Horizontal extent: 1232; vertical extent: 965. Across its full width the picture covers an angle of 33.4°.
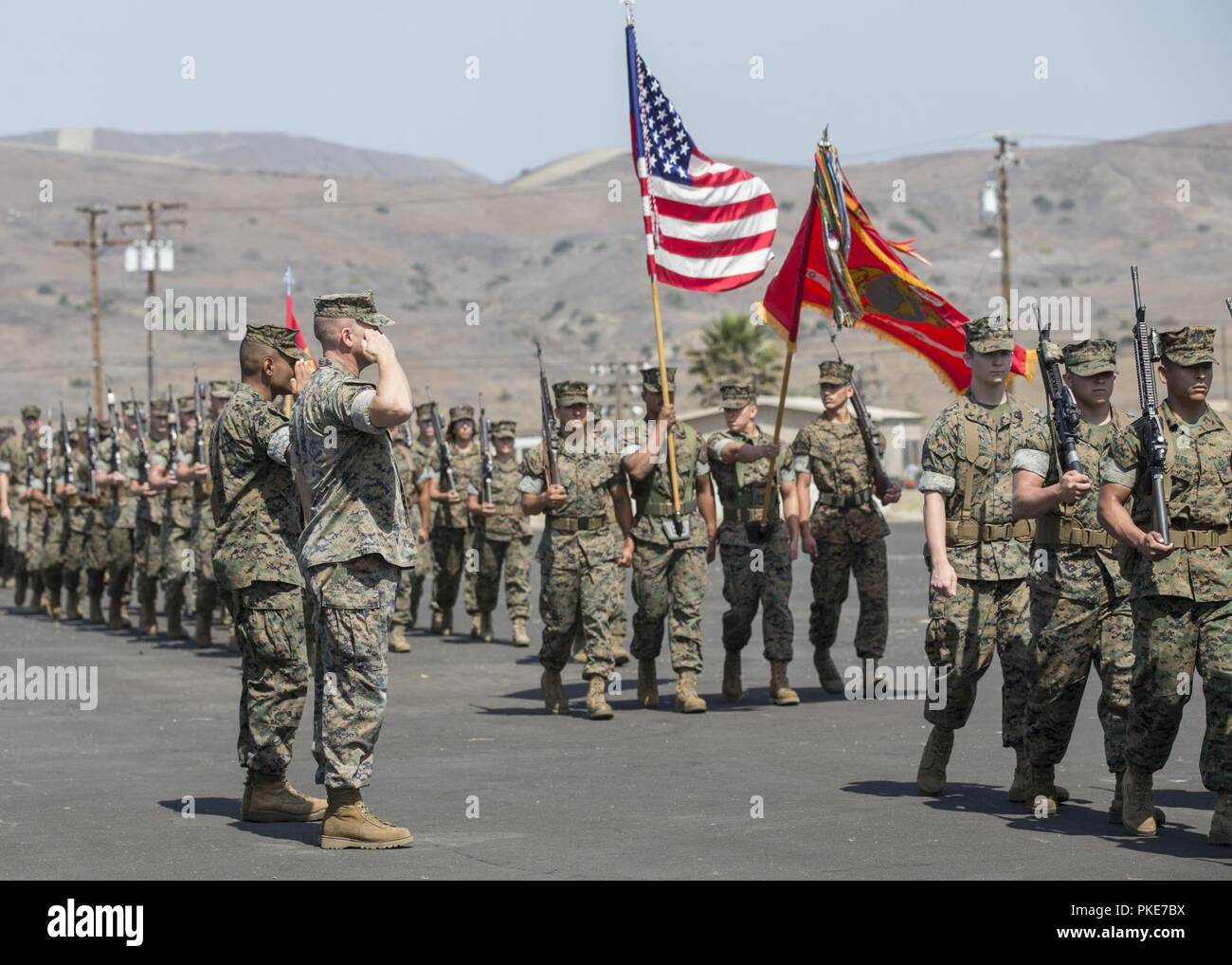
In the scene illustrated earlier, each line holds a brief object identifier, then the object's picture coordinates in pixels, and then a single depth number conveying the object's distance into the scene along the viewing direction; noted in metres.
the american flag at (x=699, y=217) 15.17
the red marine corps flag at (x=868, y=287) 14.42
